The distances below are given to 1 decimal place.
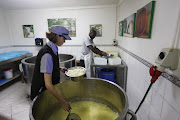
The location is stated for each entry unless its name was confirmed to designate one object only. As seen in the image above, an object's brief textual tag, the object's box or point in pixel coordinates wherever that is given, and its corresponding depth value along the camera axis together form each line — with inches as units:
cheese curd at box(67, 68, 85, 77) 47.9
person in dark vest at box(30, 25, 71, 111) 39.6
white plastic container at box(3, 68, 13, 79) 124.0
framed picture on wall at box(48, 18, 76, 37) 150.2
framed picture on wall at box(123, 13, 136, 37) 67.8
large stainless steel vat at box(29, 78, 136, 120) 37.8
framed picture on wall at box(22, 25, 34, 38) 159.8
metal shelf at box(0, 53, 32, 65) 115.0
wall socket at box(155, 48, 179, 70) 28.3
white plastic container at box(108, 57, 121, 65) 89.7
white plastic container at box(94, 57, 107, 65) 91.9
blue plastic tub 97.7
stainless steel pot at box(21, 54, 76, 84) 100.7
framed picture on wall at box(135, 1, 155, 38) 43.6
